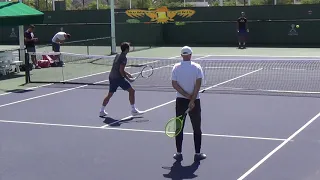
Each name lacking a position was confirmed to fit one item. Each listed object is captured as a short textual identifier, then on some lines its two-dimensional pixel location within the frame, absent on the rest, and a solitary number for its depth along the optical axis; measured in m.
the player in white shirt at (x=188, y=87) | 8.65
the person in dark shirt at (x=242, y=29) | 29.19
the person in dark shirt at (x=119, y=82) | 12.36
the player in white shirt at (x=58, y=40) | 23.24
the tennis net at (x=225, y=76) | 16.12
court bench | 20.83
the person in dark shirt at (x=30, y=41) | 22.04
